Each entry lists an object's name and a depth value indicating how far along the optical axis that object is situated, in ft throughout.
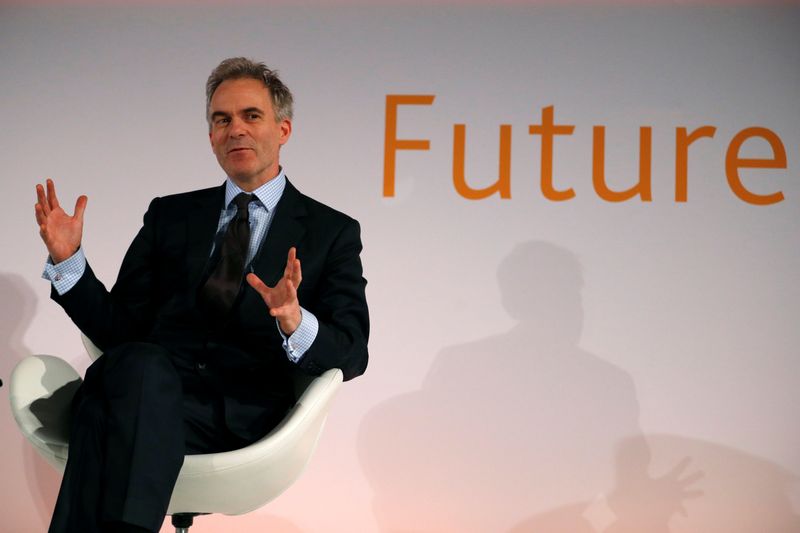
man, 20.83
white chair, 21.37
